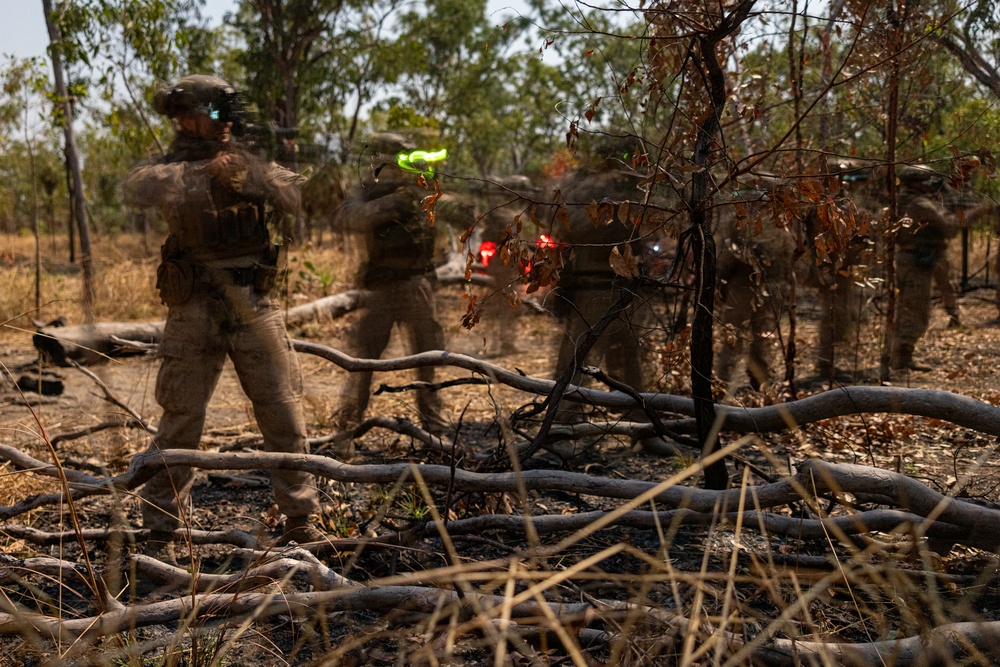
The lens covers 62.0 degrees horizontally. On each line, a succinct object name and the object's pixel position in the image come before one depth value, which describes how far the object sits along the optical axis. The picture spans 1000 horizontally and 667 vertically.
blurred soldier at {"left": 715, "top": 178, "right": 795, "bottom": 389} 5.45
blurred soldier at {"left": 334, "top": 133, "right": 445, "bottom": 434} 5.23
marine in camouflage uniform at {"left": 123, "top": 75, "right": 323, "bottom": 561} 3.57
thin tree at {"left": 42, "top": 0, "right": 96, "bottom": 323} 8.34
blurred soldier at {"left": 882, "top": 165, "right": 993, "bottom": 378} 6.43
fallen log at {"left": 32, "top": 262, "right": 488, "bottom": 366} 7.24
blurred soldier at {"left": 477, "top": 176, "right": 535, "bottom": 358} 7.20
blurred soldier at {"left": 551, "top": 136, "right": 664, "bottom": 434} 4.82
